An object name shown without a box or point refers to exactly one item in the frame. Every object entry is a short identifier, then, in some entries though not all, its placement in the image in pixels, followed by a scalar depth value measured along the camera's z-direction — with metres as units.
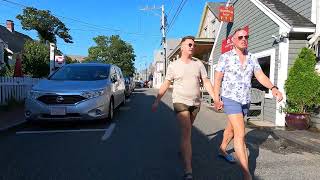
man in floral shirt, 2.76
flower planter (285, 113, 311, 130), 5.37
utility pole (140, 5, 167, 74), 22.26
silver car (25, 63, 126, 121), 5.19
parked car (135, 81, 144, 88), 34.66
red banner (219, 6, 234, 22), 9.40
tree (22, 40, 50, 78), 15.47
